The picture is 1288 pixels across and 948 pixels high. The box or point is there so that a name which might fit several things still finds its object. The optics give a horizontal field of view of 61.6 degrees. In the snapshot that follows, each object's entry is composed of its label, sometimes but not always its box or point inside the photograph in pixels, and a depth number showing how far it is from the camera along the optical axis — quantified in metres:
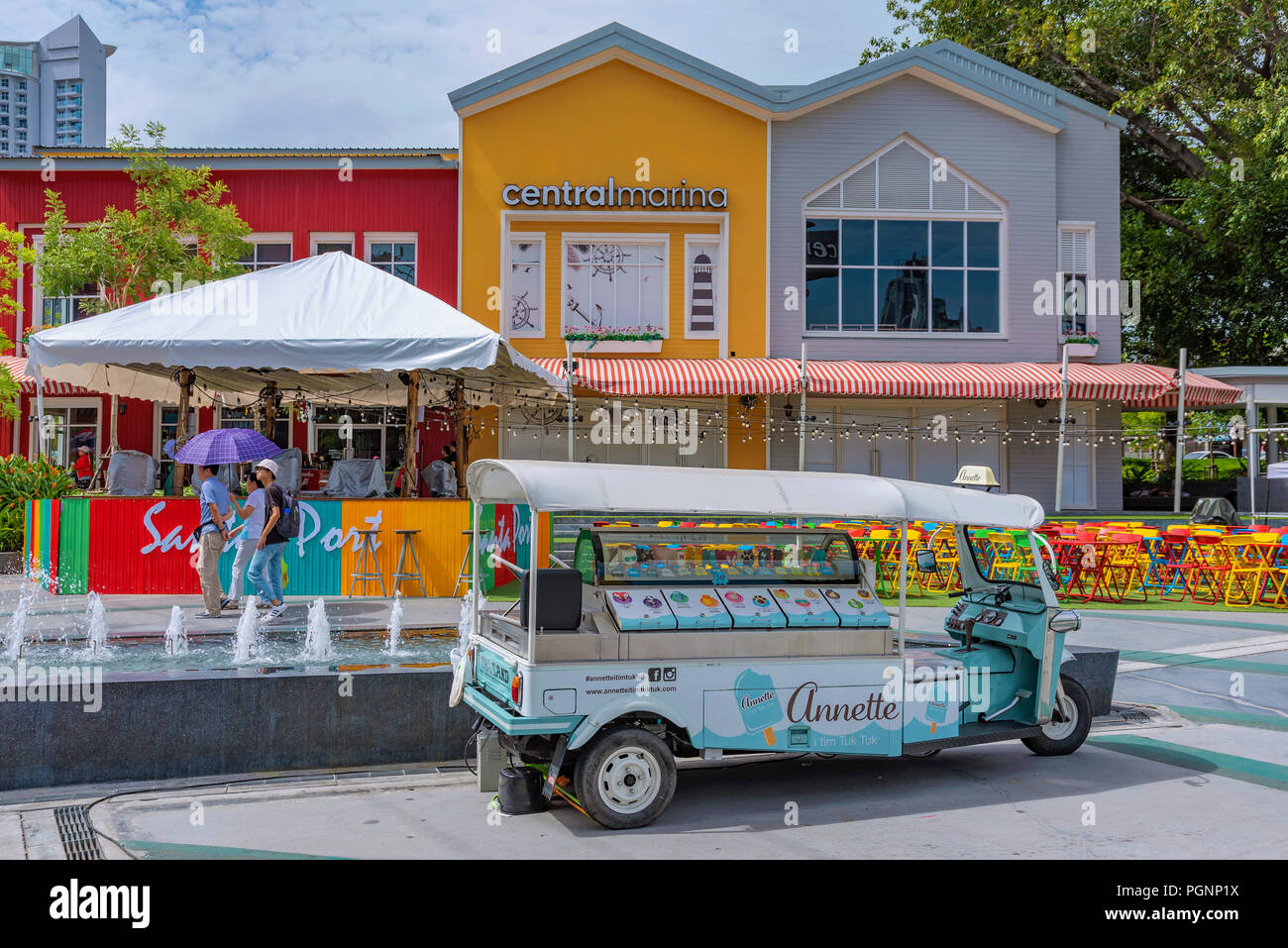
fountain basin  6.87
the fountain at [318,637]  9.08
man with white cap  11.80
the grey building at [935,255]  23.78
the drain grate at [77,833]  5.72
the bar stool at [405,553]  14.34
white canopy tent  13.66
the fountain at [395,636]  9.13
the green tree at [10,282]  21.11
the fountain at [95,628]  8.99
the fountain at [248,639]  8.94
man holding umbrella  11.79
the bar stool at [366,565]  14.29
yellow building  23.11
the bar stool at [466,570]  13.98
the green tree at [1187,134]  27.42
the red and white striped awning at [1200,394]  23.28
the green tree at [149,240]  20.75
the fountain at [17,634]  8.99
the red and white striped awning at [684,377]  21.61
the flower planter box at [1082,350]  24.28
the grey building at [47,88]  170.88
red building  23.80
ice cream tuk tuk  6.10
